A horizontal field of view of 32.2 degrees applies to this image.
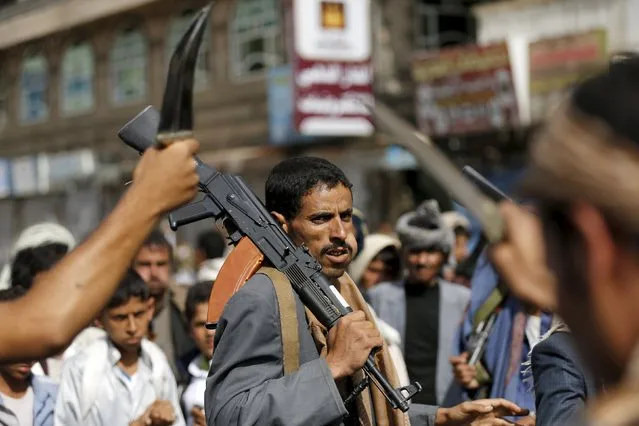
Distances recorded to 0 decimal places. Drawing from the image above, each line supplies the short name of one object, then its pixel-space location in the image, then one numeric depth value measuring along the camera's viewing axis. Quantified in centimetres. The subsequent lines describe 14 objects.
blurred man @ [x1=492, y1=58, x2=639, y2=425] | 123
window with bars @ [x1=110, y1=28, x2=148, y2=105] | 2419
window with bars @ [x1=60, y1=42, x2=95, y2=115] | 2619
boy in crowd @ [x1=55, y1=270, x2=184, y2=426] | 434
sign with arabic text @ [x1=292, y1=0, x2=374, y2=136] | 1478
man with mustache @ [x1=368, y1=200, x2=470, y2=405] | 629
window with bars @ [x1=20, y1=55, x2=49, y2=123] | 2806
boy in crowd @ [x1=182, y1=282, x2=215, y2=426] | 510
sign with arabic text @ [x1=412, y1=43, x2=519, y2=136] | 1473
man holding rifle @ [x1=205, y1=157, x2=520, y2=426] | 279
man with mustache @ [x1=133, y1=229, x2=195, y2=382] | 590
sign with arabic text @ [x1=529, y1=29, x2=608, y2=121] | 1331
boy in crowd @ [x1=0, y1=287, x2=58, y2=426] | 422
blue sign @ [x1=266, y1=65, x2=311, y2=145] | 1870
